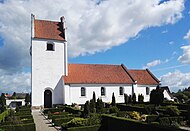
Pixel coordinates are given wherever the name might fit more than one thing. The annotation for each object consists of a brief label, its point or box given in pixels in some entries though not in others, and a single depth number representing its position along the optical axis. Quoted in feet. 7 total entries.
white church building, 108.47
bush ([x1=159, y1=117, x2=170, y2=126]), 51.31
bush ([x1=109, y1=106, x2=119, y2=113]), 73.31
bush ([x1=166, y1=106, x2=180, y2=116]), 58.48
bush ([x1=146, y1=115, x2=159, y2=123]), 54.53
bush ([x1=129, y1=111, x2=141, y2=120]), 58.44
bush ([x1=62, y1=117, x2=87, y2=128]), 49.01
